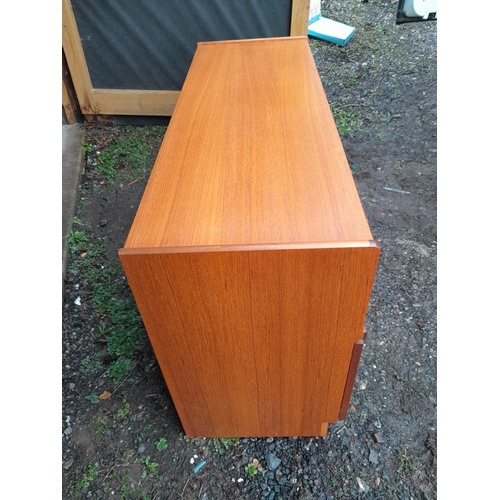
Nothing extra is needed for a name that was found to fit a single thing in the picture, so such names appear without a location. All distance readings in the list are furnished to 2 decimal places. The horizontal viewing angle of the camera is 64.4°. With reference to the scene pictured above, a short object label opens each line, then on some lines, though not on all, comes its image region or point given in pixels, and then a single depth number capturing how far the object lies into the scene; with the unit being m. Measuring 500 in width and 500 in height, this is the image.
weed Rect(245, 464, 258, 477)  1.18
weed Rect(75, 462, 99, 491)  1.17
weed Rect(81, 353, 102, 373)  1.45
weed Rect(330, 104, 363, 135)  2.61
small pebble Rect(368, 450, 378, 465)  1.20
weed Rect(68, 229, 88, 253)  1.88
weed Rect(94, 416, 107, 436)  1.28
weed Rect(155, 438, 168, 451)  1.23
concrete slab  1.95
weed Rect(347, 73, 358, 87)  3.06
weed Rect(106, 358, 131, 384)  1.42
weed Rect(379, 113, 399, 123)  2.68
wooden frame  2.33
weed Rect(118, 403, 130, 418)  1.32
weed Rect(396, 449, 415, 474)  1.18
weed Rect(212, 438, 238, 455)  1.23
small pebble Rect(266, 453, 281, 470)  1.19
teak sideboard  0.82
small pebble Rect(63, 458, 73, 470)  1.20
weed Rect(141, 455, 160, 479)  1.18
